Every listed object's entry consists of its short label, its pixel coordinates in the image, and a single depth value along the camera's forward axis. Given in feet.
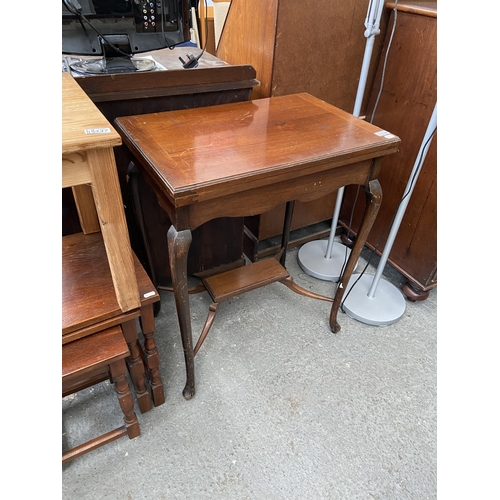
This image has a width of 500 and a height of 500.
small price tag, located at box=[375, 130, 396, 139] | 3.53
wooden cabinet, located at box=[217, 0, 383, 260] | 4.32
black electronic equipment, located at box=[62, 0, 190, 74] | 3.41
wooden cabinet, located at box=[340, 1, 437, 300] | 4.53
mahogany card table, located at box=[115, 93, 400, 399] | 2.80
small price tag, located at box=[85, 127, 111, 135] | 2.29
